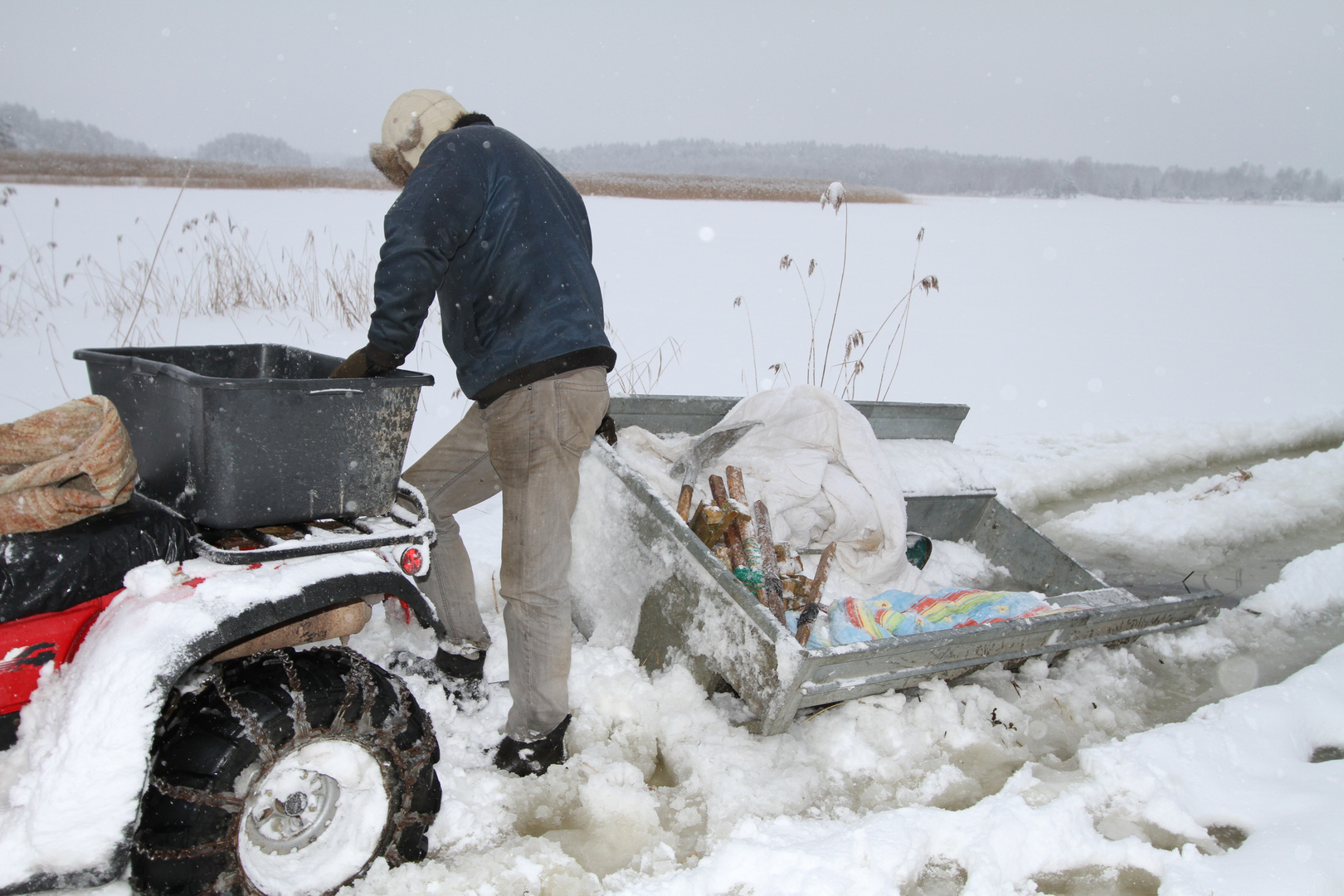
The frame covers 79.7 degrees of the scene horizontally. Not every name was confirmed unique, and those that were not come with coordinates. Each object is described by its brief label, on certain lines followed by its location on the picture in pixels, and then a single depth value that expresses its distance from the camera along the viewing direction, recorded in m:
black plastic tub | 1.70
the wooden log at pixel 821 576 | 3.17
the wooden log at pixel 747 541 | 3.06
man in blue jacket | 2.08
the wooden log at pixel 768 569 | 2.95
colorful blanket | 2.89
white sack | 3.49
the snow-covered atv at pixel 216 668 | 1.55
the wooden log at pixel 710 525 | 3.10
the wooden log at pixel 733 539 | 3.13
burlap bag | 1.58
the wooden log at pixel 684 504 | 3.19
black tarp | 1.59
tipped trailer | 2.38
